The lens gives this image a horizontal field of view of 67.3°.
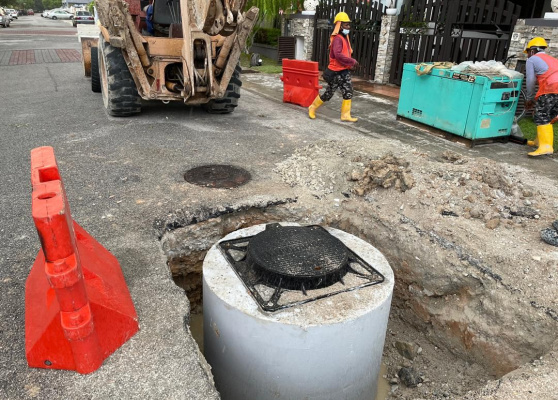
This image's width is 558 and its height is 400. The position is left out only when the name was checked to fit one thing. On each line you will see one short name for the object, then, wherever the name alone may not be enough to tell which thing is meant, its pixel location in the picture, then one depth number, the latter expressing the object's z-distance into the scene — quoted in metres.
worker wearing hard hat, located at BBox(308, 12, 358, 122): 7.34
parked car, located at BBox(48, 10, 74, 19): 54.56
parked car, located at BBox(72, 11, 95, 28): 34.16
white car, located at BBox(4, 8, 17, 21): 51.38
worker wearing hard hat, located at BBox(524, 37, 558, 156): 6.25
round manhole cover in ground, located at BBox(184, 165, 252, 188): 4.54
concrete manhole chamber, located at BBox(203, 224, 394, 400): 2.56
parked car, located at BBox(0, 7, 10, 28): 35.31
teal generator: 6.37
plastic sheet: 6.52
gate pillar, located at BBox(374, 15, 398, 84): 11.44
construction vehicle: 5.91
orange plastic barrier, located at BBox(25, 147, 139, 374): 1.78
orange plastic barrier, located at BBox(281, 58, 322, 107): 8.62
